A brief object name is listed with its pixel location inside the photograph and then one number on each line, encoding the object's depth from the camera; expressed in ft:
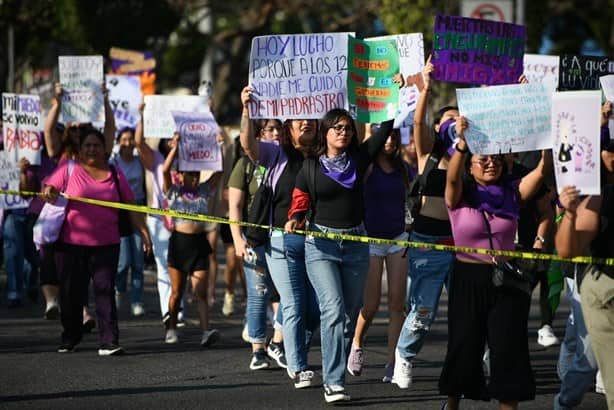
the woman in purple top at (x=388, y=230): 55.06
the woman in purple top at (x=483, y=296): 41.27
